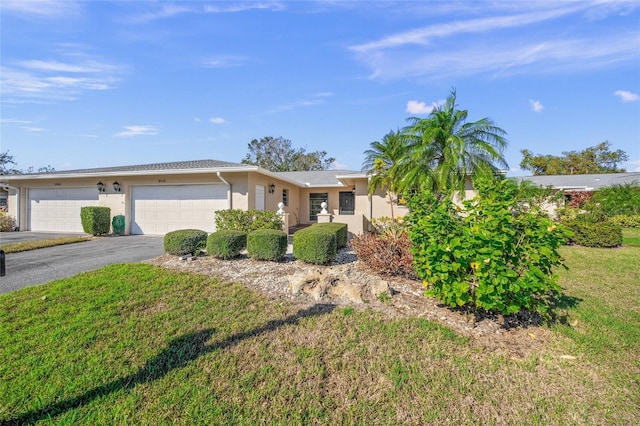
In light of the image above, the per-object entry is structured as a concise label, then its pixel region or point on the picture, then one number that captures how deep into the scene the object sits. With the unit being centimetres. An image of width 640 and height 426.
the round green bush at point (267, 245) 660
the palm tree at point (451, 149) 842
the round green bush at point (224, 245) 666
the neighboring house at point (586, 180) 1910
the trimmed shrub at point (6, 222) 1385
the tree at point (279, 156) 3956
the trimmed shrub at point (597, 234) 1028
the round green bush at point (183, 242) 688
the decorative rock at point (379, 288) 473
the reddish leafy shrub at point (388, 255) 563
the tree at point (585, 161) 3412
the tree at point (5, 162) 3609
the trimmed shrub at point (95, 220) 1191
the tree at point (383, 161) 1179
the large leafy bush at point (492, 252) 322
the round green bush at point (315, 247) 648
